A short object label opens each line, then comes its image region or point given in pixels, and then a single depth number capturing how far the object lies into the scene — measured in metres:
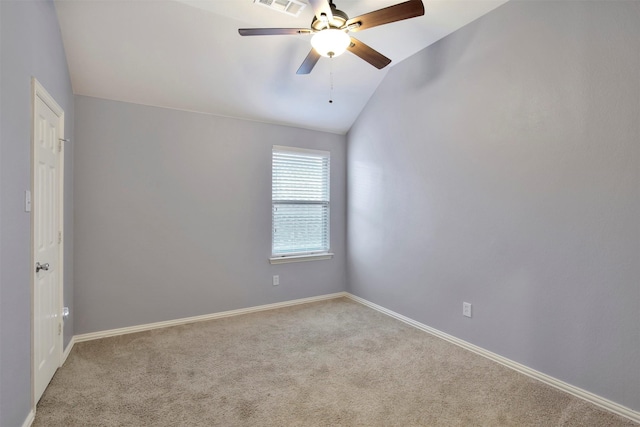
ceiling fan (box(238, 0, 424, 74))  1.92
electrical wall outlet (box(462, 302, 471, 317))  2.93
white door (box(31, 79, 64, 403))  2.03
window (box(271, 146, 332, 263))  4.17
